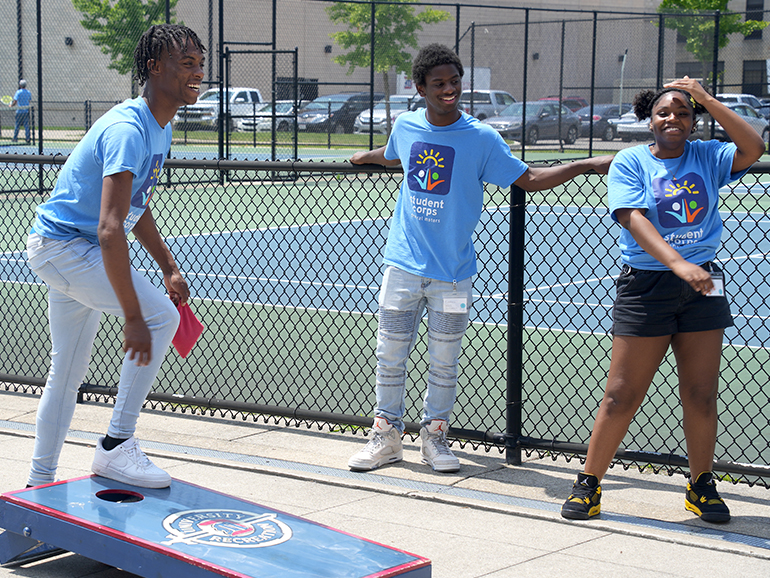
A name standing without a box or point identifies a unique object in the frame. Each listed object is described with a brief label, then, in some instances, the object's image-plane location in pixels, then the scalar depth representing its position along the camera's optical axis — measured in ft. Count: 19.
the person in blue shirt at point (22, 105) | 69.97
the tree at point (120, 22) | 78.53
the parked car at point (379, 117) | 103.96
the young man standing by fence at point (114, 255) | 11.89
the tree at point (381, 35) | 104.27
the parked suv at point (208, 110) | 86.02
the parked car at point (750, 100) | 111.65
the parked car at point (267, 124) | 84.99
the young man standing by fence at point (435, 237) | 15.57
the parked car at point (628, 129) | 104.94
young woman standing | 13.38
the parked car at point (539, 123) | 102.47
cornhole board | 10.64
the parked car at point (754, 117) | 101.25
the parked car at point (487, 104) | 112.78
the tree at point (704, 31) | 87.97
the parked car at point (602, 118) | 110.11
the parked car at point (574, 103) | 118.68
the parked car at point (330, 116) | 104.42
